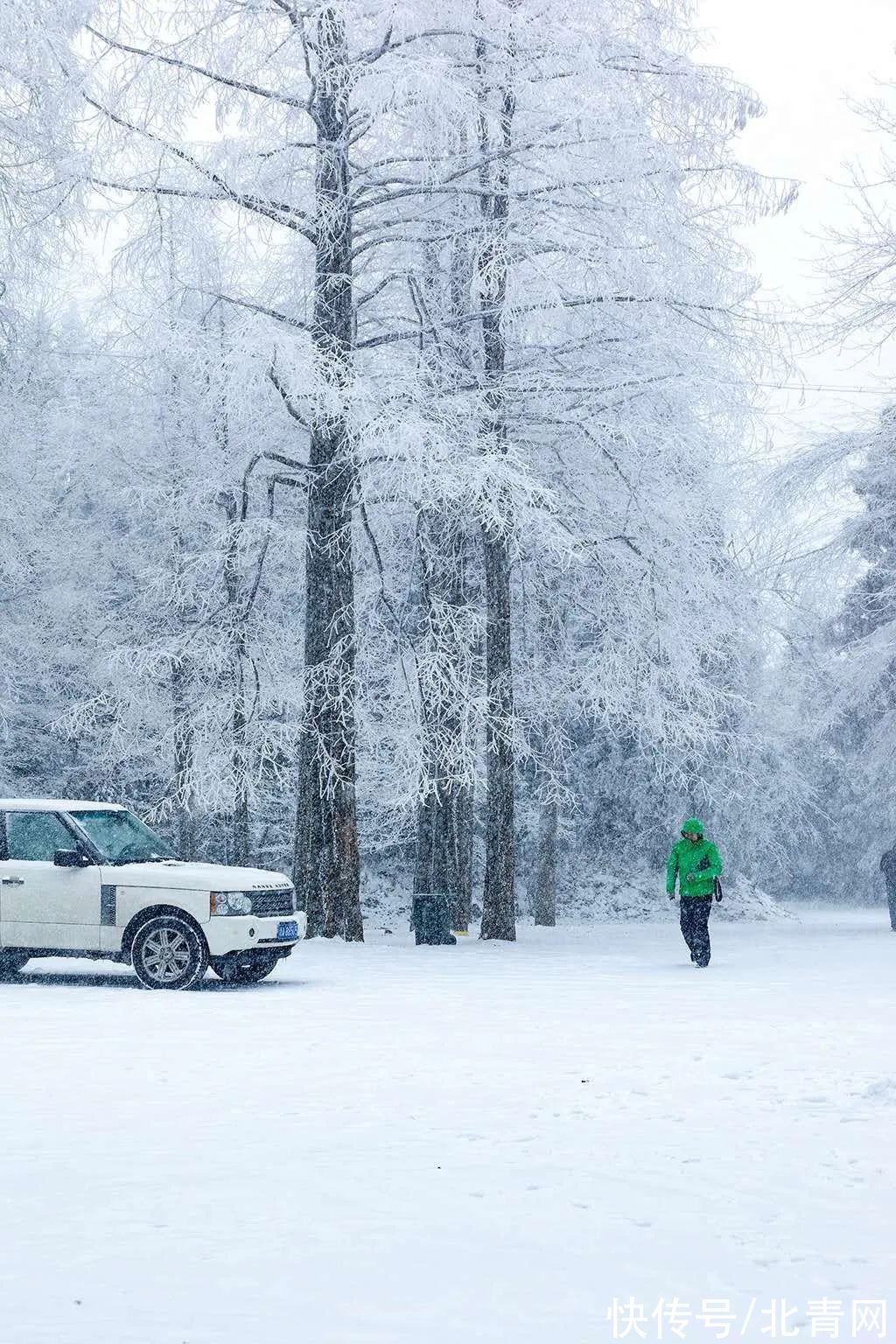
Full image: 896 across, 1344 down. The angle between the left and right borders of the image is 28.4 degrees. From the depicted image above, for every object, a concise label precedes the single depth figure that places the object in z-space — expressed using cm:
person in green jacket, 1992
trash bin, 2342
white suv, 1636
